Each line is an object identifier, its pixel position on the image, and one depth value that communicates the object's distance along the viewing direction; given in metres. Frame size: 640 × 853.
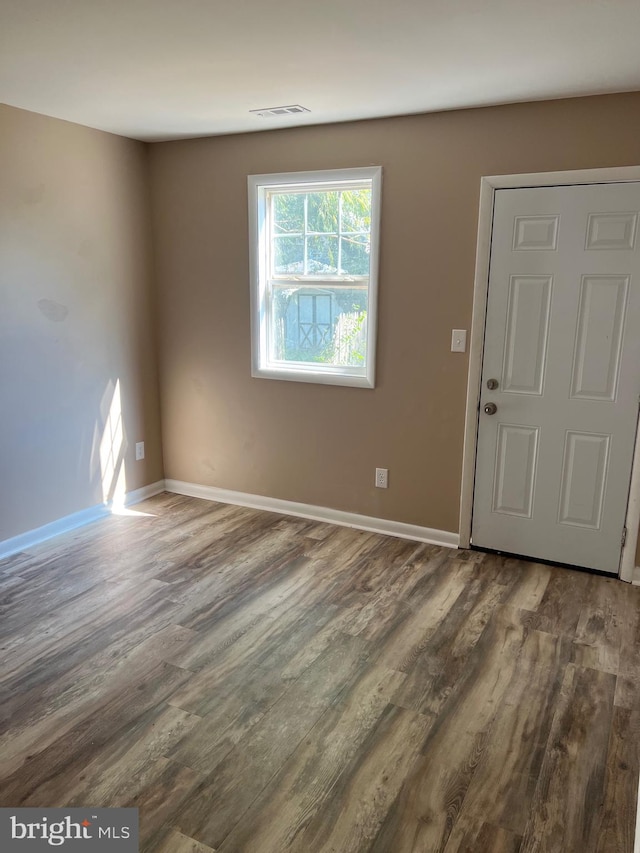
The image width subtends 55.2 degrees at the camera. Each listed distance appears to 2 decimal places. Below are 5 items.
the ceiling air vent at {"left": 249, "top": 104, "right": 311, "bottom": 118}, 3.24
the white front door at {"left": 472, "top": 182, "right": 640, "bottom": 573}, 3.09
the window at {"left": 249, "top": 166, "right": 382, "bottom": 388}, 3.72
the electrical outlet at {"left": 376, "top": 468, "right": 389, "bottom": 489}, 3.86
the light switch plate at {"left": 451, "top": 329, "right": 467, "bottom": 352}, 3.46
